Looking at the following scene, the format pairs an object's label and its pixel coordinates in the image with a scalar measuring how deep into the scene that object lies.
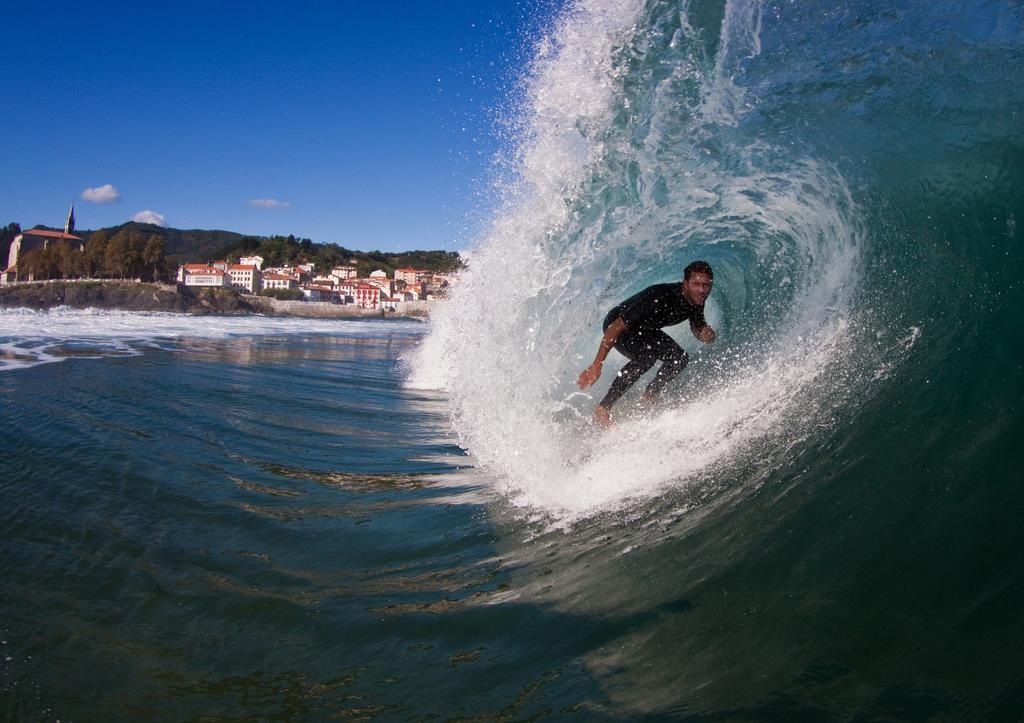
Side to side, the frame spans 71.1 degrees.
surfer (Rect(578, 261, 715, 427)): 5.28
